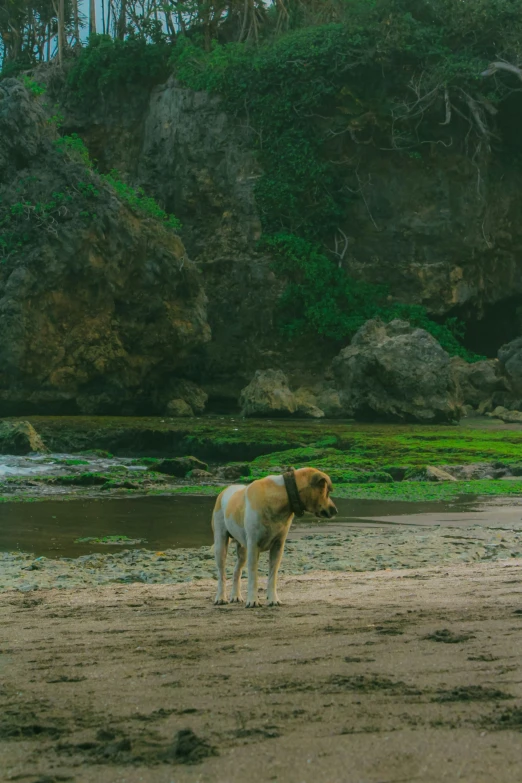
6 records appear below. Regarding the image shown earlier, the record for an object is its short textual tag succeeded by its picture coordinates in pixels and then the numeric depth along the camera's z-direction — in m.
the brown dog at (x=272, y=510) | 6.20
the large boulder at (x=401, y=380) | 29.39
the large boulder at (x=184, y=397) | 33.44
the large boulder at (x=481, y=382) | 35.19
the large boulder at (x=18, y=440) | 22.62
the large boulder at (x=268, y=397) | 32.28
